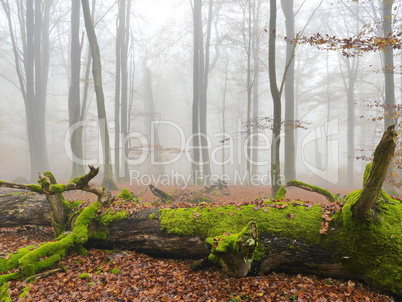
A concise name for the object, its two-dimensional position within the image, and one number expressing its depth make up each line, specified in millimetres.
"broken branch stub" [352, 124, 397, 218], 2709
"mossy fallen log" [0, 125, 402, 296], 3434
